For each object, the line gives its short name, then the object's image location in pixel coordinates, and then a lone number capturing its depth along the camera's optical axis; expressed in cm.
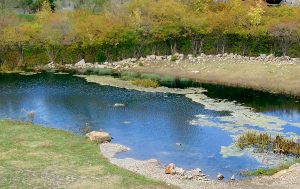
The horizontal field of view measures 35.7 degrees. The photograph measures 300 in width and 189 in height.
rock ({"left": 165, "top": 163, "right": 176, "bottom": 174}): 3411
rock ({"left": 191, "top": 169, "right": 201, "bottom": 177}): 3394
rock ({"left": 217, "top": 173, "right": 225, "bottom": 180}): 3391
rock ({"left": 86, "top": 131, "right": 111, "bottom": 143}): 4269
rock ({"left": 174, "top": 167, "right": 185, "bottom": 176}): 3391
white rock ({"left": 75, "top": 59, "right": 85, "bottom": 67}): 9588
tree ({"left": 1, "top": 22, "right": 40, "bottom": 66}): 9619
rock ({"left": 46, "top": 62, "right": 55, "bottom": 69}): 9415
